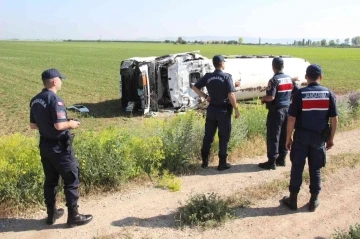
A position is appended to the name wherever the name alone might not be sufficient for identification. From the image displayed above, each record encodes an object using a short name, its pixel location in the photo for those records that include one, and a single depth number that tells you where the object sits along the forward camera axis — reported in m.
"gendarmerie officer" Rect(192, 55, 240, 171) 6.55
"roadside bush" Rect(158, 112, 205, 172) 6.65
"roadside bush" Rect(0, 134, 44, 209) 5.03
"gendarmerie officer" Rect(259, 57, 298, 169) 6.61
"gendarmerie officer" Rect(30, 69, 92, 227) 4.38
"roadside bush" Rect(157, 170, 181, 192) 5.85
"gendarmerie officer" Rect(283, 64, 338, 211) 5.01
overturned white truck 13.99
